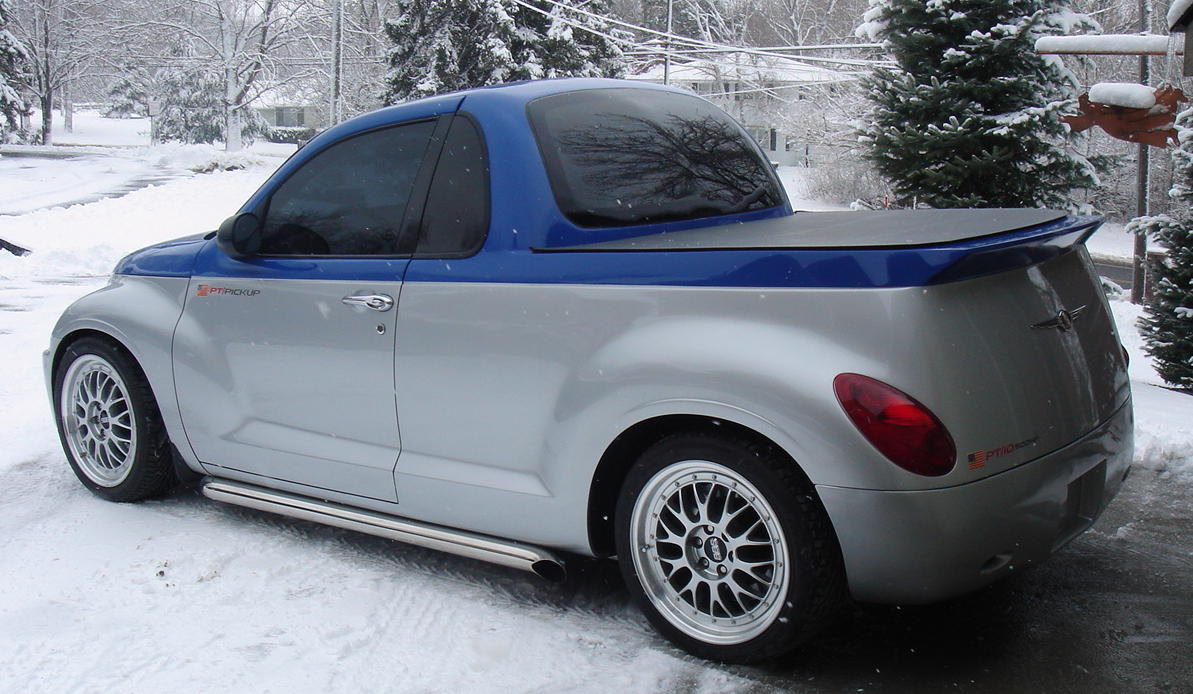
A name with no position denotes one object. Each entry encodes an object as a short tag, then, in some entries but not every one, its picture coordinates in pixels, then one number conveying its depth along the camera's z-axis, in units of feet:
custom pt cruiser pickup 9.34
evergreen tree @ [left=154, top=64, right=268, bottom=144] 158.51
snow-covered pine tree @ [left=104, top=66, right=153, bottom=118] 220.84
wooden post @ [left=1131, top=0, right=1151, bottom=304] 77.55
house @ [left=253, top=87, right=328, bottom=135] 146.41
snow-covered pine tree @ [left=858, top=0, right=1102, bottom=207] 37.06
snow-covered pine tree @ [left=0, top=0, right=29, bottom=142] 126.82
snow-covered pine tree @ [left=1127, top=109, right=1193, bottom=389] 30.91
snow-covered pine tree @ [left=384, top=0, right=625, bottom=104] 96.58
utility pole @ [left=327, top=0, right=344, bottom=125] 97.19
